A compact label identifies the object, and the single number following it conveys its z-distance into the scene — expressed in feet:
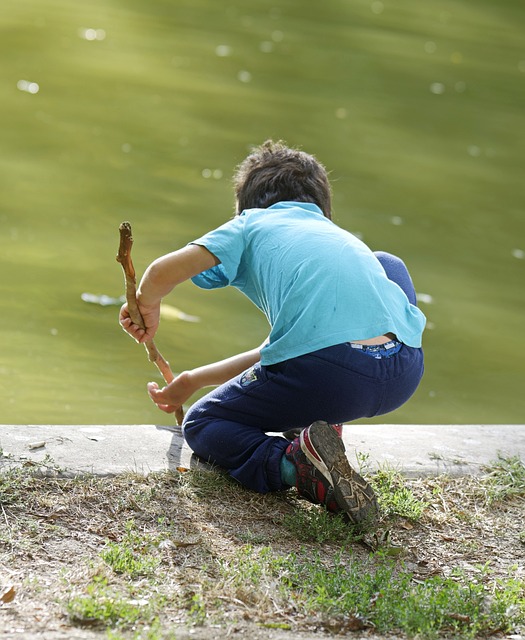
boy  16.70
